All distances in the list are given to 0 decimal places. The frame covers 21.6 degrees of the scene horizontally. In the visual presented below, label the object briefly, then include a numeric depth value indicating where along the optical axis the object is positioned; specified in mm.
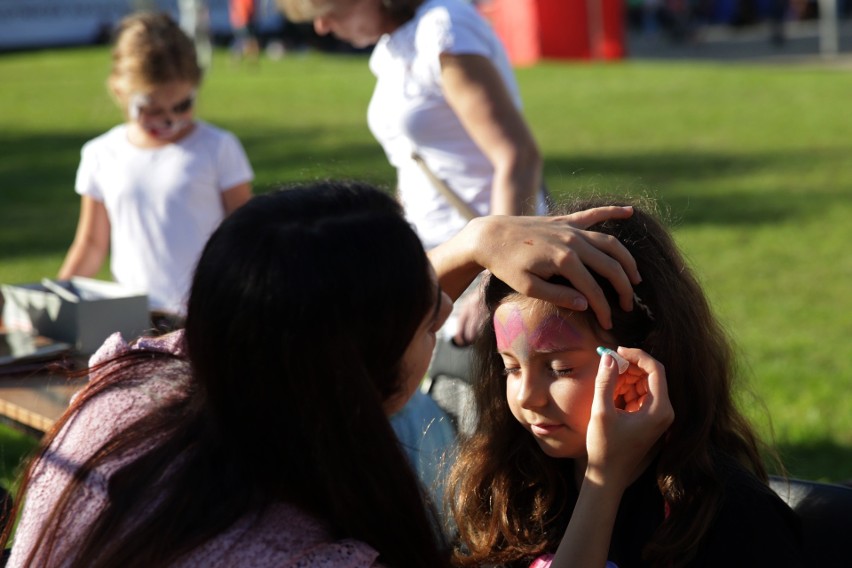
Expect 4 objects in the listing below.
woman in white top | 5654
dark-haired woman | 2637
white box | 5683
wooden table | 5095
